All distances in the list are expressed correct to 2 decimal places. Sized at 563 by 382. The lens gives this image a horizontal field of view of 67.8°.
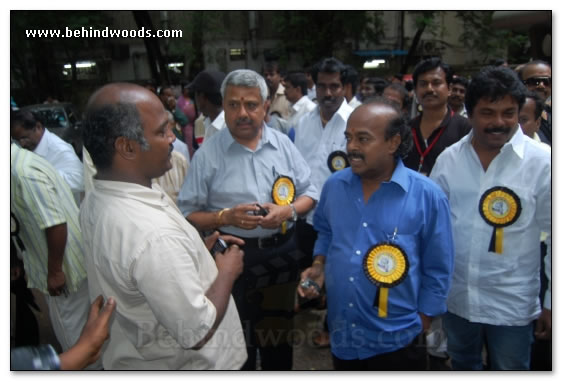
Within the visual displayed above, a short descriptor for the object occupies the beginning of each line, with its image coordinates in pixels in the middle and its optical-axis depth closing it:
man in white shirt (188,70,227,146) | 3.53
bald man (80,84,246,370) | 1.32
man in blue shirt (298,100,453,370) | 1.81
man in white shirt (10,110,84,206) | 3.45
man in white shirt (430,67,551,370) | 1.96
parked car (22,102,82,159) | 8.32
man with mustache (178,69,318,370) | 2.42
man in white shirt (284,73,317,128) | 5.93
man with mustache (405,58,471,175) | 2.97
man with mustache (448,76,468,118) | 4.01
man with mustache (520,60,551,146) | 3.08
